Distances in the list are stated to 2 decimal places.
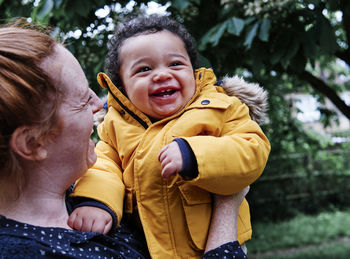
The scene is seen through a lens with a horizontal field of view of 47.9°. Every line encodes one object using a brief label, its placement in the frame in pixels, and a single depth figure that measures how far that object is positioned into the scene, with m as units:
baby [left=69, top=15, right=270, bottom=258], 1.42
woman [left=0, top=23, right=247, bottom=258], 1.16
